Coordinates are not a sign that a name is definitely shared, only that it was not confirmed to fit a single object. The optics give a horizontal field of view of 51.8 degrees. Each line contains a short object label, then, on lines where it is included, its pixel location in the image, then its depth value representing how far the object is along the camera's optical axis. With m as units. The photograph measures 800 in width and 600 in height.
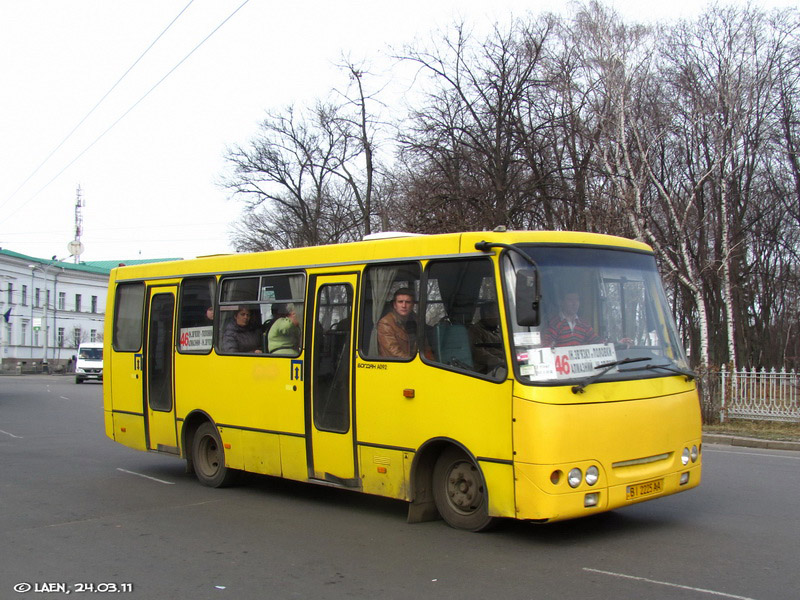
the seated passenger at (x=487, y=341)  7.19
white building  75.31
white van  46.78
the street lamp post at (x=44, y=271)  74.28
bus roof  7.49
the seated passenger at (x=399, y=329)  8.07
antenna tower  84.07
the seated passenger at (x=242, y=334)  10.14
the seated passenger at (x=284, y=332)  9.50
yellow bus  6.92
